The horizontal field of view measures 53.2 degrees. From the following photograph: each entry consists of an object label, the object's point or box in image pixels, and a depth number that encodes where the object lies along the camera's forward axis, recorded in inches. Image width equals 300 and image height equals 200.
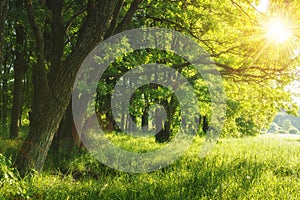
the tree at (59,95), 237.3
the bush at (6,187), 127.7
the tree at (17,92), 559.2
